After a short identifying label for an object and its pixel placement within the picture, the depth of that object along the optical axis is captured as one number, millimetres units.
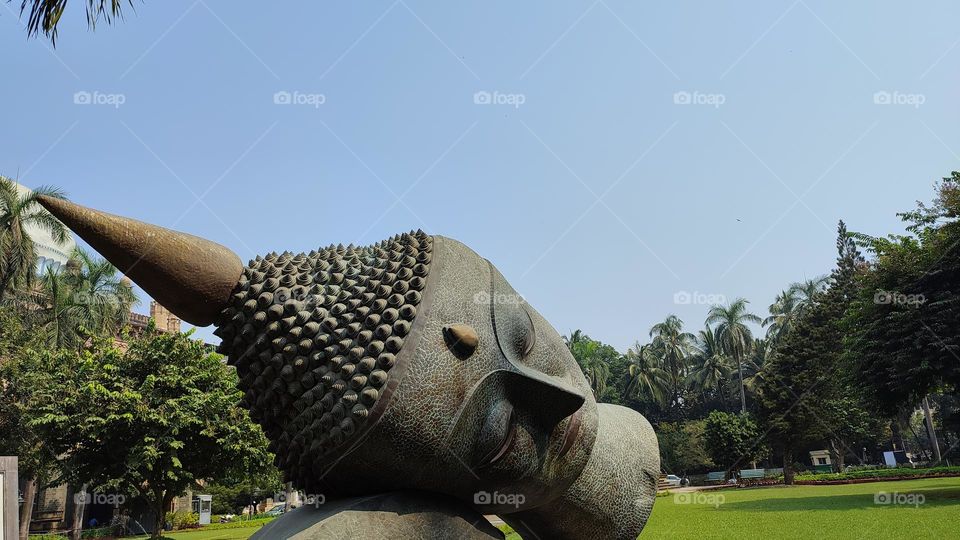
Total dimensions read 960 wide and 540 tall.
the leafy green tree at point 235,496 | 37672
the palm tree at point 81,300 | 26703
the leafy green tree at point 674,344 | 56812
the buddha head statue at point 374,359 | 2926
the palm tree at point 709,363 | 54188
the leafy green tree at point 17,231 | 22531
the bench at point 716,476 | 46072
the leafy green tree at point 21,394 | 23281
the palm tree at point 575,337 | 61219
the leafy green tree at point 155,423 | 18047
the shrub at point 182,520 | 31938
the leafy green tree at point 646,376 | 54938
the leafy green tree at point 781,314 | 50062
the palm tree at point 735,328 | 49969
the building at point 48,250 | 36609
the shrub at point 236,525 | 30984
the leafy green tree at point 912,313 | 19109
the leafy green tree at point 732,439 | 40709
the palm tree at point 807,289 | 47988
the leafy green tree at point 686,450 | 46188
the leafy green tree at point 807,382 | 37125
